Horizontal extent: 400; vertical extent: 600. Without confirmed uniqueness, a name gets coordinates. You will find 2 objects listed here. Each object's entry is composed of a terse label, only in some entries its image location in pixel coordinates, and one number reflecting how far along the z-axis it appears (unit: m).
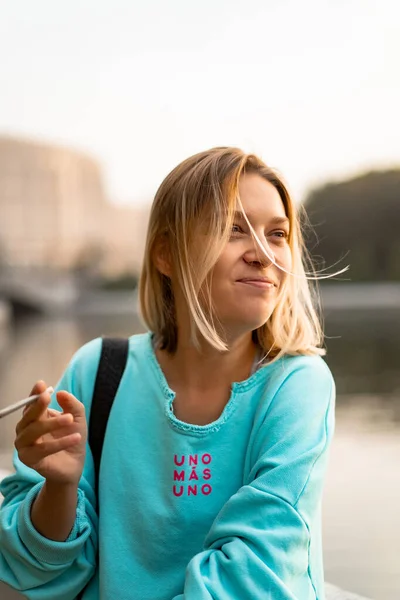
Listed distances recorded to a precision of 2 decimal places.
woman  0.73
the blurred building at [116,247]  21.41
